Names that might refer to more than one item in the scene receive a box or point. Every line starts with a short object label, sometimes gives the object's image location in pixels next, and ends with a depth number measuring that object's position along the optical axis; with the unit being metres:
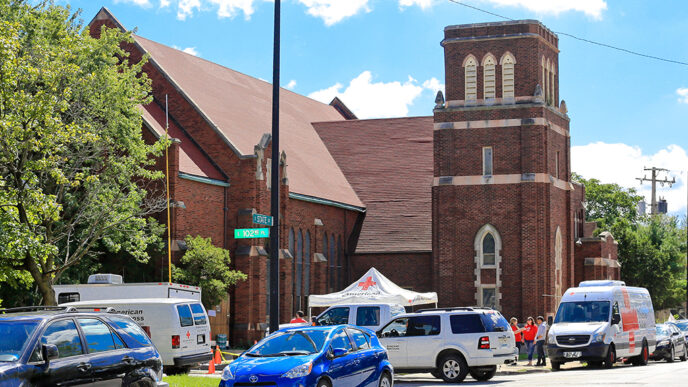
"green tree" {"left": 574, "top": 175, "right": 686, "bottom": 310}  64.25
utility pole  84.69
